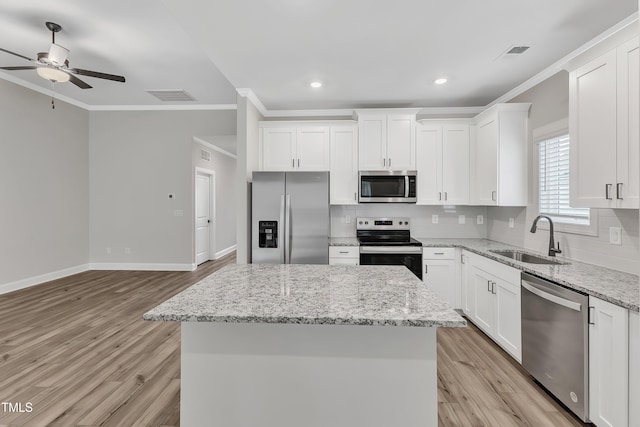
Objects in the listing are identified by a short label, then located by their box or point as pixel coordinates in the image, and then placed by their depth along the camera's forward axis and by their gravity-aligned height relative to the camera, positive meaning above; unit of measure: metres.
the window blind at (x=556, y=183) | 2.69 +0.27
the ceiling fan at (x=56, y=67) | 3.02 +1.48
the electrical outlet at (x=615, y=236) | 2.23 -0.18
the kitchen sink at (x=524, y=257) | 2.75 -0.44
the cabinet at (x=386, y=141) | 3.90 +0.90
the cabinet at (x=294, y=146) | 4.00 +0.85
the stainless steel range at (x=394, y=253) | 3.57 -0.49
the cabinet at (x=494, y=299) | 2.50 -0.83
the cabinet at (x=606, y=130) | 1.75 +0.51
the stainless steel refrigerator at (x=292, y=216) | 3.60 -0.06
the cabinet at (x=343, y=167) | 3.98 +0.58
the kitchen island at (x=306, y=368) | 1.37 -0.72
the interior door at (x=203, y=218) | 6.44 -0.15
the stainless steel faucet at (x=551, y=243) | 2.69 -0.28
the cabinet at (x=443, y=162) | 3.90 +0.63
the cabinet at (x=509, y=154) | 3.28 +0.62
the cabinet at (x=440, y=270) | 3.57 -0.69
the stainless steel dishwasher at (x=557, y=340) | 1.80 -0.84
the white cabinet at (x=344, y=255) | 3.64 -0.52
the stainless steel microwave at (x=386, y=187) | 3.87 +0.31
